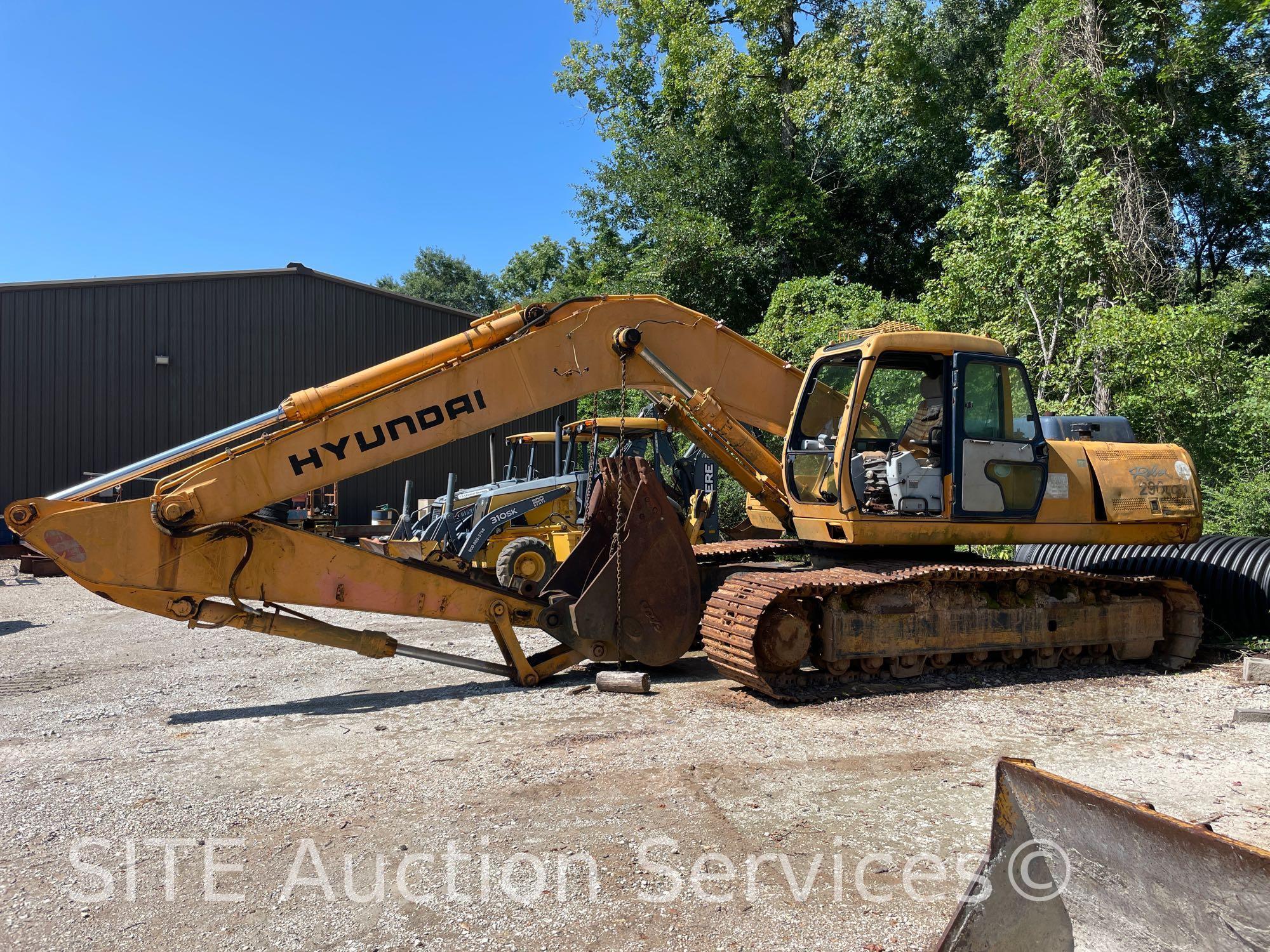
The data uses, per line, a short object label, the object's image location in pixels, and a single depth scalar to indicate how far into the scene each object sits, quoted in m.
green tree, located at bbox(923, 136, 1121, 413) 14.42
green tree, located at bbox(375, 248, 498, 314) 55.12
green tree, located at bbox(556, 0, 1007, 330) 25.06
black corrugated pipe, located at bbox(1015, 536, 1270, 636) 8.47
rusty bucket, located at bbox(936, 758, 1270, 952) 2.71
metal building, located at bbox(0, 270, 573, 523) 19.28
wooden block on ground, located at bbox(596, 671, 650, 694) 6.87
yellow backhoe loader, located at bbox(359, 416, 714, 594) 11.17
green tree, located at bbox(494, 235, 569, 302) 42.84
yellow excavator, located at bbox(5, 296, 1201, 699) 6.28
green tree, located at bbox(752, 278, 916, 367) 19.47
